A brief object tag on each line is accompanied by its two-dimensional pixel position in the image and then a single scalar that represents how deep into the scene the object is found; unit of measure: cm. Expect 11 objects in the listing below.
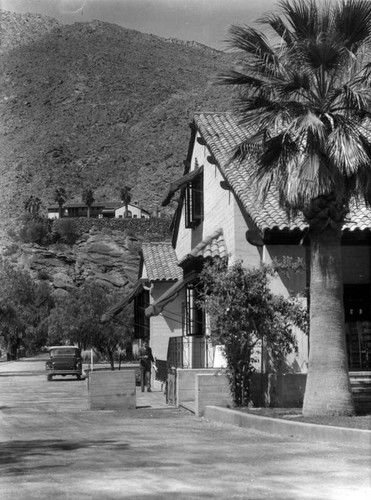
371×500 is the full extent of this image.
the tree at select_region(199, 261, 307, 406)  1900
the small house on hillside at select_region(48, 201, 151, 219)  15788
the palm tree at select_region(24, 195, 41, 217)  14948
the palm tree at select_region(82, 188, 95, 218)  15642
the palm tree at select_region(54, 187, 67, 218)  15662
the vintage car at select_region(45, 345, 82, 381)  4503
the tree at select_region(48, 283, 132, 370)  4991
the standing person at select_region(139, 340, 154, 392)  3150
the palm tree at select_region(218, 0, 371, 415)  1634
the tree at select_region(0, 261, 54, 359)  7866
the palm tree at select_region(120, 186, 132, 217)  15250
